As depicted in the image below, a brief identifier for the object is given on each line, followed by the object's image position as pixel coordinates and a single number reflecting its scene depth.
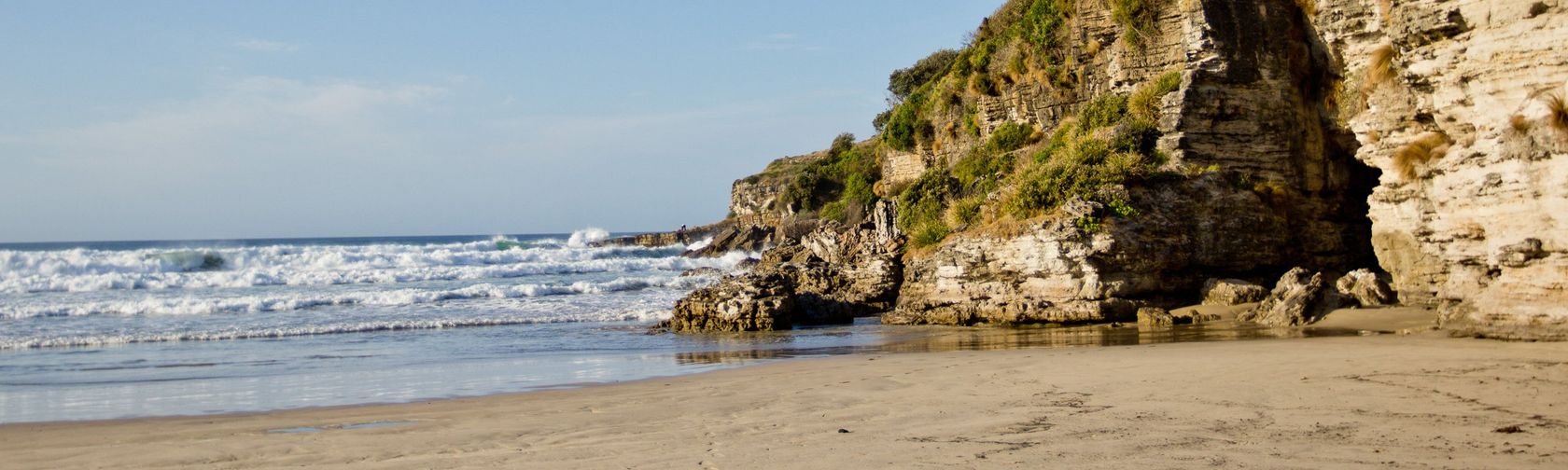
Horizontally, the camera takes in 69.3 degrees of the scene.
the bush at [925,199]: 23.84
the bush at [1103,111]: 19.12
